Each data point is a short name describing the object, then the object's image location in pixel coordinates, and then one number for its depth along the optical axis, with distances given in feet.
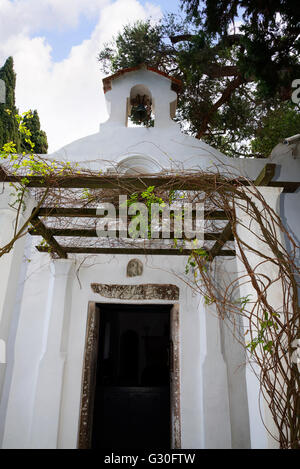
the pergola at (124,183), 9.04
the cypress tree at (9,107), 27.76
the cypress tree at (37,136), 40.37
